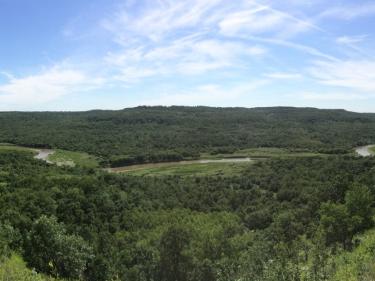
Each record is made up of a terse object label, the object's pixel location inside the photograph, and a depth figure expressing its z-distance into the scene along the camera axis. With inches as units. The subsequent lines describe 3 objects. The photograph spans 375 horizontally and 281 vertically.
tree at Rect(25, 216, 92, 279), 1603.1
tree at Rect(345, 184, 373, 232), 1831.1
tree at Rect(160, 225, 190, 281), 1926.7
